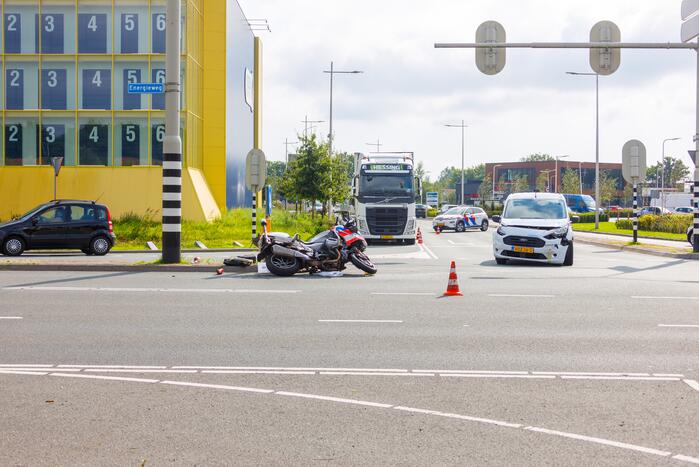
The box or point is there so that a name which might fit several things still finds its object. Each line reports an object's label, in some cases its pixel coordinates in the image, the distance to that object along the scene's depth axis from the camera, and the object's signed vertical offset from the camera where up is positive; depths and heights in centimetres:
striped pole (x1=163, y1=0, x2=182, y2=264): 1883 +95
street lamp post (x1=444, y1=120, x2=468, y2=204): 7661 +536
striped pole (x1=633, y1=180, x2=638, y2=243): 3282 -52
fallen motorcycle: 1761 -120
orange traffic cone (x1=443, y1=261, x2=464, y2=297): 1390 -150
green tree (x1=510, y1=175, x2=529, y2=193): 11439 +153
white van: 2120 -109
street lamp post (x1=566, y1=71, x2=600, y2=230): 5162 +393
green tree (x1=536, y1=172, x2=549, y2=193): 11114 +190
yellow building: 3594 +370
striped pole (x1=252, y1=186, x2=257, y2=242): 2633 -82
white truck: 3294 -14
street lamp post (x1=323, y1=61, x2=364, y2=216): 5279 +678
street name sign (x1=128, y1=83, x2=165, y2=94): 1861 +231
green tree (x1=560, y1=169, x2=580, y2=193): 10450 +155
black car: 2469 -109
